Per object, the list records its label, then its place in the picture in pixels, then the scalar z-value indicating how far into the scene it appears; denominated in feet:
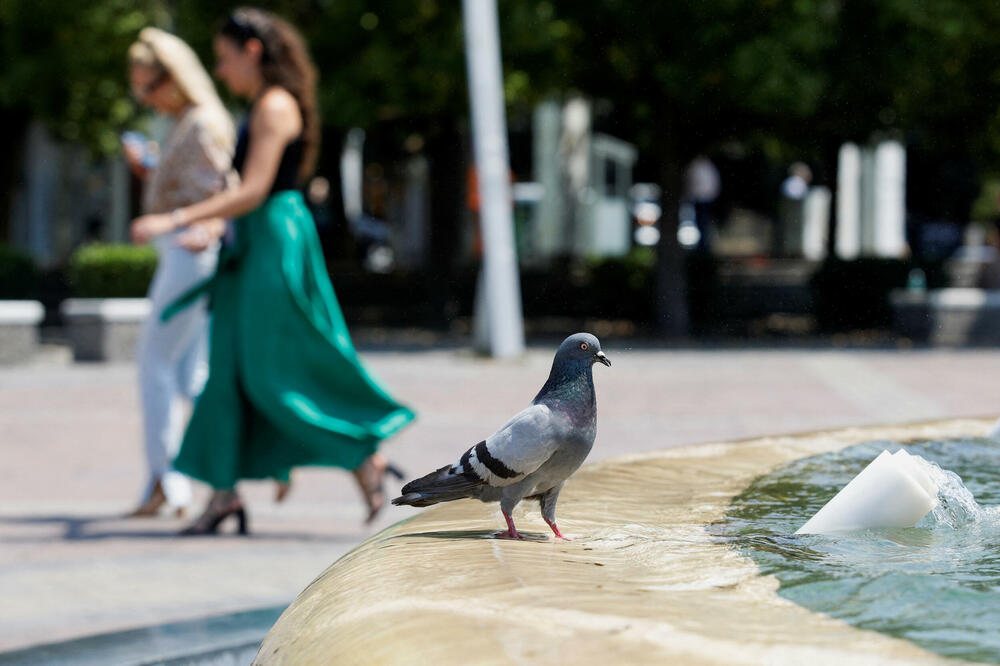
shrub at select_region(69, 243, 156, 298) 55.06
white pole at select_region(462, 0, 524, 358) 48.19
